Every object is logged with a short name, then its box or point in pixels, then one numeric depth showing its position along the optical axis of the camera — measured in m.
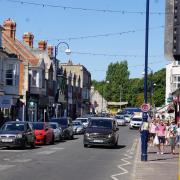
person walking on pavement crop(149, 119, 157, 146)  30.22
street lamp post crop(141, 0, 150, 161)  21.31
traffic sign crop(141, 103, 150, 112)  22.89
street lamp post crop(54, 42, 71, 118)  49.45
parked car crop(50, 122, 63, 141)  37.64
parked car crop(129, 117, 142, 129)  68.88
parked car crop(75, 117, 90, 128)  57.84
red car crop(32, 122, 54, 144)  32.81
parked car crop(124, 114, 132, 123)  94.51
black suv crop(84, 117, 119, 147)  30.61
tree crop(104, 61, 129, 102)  149.62
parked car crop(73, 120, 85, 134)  51.81
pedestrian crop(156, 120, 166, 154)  26.42
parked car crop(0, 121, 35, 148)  27.62
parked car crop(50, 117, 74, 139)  40.79
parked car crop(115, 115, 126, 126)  82.18
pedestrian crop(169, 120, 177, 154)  26.42
